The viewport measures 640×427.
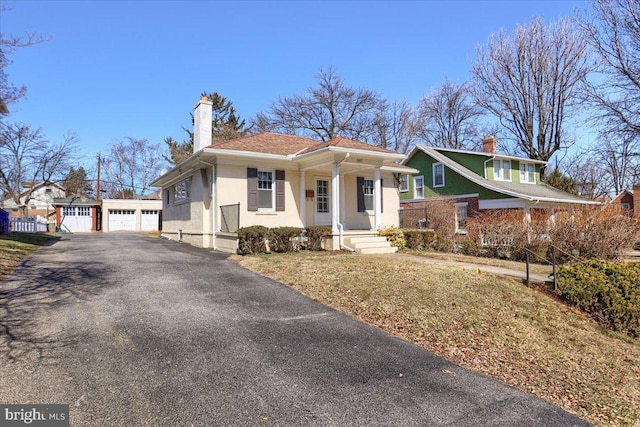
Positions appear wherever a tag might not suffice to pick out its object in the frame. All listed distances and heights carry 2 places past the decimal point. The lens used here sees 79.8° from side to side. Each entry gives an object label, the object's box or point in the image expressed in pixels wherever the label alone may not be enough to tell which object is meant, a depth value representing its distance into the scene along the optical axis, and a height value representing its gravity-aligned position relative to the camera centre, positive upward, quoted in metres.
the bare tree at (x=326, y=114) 34.44 +9.63
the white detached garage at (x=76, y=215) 32.06 +0.52
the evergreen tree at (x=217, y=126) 36.94 +9.04
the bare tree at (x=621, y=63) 17.58 +7.25
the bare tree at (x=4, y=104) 13.82 +4.30
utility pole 39.69 +3.26
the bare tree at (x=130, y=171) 47.88 +6.22
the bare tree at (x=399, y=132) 36.44 +8.23
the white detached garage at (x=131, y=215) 31.83 +0.45
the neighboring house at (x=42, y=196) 47.01 +3.32
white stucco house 12.86 +1.23
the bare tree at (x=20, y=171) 29.45 +4.28
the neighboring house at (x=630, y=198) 30.70 +1.41
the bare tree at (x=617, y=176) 38.42 +3.97
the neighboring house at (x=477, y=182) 21.06 +2.14
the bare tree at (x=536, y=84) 25.35 +9.15
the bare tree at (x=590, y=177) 37.41 +3.86
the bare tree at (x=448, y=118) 35.84 +9.34
